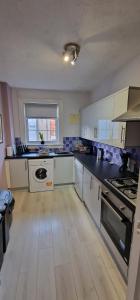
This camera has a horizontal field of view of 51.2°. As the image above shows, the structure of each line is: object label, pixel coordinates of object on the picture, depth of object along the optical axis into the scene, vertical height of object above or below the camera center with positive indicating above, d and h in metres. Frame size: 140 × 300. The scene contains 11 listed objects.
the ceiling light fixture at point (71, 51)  1.65 +0.97
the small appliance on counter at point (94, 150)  3.56 -0.41
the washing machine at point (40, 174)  3.30 -0.95
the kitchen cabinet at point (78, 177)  2.88 -0.91
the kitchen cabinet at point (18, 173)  3.27 -0.91
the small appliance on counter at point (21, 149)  3.59 -0.41
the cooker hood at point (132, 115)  1.43 +0.20
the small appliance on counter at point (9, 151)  3.27 -0.41
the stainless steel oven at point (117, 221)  1.30 -0.91
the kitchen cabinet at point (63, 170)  3.52 -0.89
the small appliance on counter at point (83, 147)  3.72 -0.37
